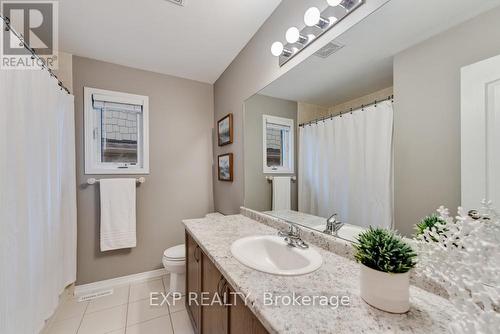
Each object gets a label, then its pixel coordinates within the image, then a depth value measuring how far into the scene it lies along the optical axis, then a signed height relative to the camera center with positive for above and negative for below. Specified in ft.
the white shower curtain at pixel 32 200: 3.36 -0.65
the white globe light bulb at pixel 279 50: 4.46 +2.58
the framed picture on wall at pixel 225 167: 6.99 -0.01
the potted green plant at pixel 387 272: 1.90 -1.02
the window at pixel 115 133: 6.70 +1.21
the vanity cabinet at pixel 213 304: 2.40 -2.06
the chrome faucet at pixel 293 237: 3.47 -1.29
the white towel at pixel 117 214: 6.63 -1.55
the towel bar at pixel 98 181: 6.47 -0.45
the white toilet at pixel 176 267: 6.10 -2.99
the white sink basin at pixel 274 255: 2.77 -1.44
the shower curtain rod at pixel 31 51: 3.50 +2.32
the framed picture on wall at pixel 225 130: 6.99 +1.33
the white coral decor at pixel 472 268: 1.35 -0.77
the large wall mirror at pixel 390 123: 2.03 +0.59
